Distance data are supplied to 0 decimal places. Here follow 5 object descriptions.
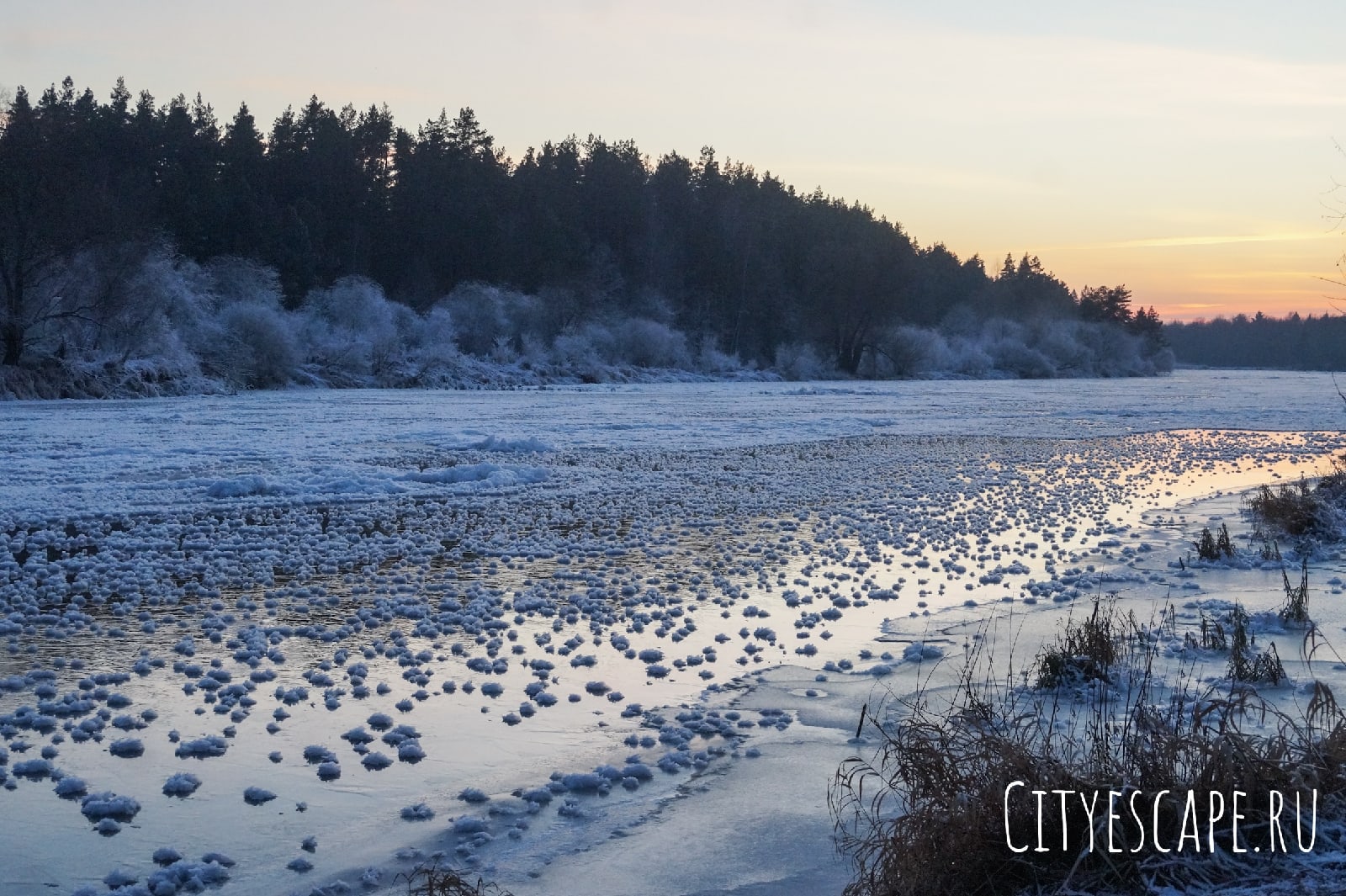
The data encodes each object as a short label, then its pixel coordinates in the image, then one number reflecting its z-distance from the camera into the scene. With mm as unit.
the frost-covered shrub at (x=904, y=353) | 76250
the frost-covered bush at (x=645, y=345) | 63938
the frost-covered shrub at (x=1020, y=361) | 87938
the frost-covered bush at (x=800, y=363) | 71688
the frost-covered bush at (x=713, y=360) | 67188
